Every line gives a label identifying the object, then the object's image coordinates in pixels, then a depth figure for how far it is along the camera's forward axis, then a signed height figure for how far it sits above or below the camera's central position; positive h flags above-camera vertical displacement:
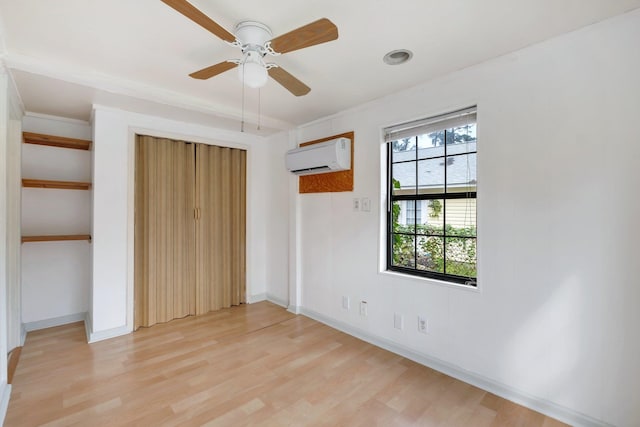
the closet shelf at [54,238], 2.97 -0.26
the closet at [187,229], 3.35 -0.20
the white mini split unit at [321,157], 3.08 +0.60
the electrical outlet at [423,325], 2.53 -0.94
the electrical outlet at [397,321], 2.72 -0.98
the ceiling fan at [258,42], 1.40 +0.89
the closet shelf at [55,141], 2.95 +0.73
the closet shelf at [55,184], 2.94 +0.29
